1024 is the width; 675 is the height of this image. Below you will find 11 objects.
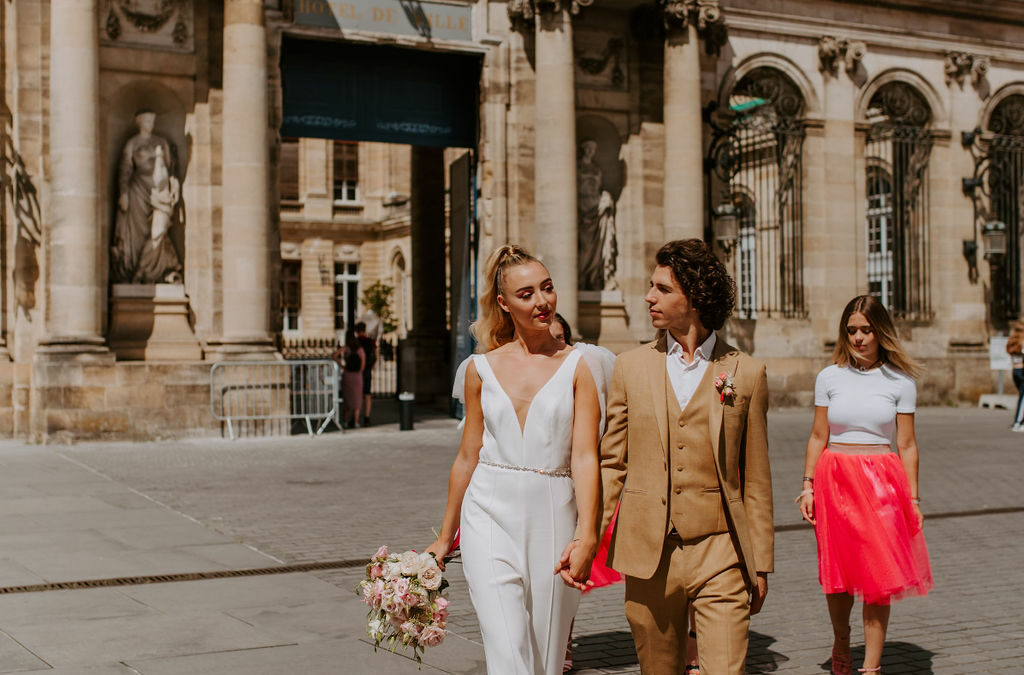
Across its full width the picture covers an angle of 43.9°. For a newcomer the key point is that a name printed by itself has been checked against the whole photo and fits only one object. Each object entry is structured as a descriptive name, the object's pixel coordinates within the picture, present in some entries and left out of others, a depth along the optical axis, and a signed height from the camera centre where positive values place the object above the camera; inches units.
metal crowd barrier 721.0 -23.2
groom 171.2 -17.2
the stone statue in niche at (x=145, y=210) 740.6 +83.7
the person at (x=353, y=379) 817.5 -18.8
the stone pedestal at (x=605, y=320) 885.8 +18.8
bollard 786.5 -39.0
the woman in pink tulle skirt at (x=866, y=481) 232.4 -26.0
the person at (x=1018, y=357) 800.3 -9.7
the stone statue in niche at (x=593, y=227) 890.1 +84.4
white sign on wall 953.5 -10.4
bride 167.3 -18.8
